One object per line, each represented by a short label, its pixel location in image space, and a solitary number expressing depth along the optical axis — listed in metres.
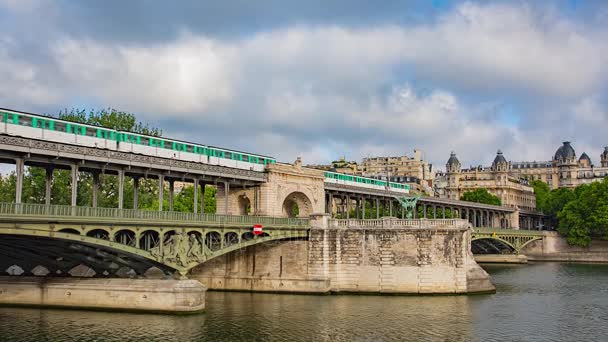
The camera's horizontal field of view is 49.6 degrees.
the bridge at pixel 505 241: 114.44
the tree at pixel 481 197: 163.12
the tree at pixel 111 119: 83.75
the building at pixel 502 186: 185.00
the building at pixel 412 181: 184.27
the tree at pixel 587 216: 120.75
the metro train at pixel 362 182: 85.96
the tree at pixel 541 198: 169.68
